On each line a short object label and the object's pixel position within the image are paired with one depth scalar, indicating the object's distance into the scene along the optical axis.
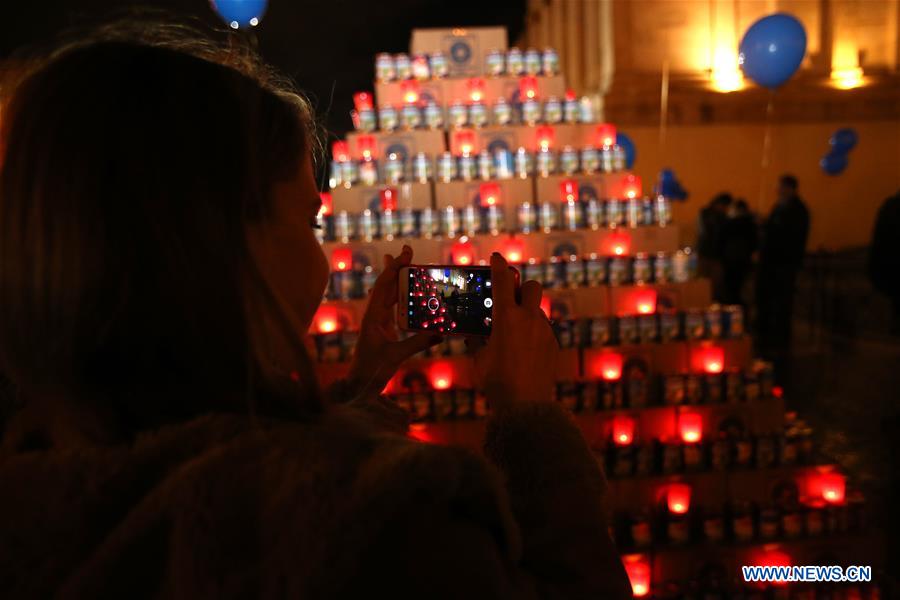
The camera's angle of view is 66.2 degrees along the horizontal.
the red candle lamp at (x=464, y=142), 3.91
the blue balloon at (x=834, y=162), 9.41
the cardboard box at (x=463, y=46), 4.28
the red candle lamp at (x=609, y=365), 3.32
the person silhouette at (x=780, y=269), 5.51
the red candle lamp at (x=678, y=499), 2.89
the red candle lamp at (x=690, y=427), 3.15
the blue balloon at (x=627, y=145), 7.66
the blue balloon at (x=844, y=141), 9.38
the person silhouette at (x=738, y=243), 6.32
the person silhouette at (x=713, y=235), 6.50
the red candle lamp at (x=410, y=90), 4.12
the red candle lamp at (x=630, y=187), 3.79
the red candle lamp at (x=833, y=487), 2.88
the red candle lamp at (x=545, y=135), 3.95
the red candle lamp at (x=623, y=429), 3.14
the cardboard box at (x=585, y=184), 3.80
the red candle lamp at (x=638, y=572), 2.66
